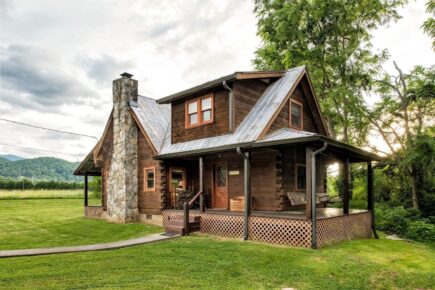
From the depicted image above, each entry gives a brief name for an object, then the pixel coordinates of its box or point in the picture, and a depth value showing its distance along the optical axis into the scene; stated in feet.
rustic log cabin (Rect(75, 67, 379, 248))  36.74
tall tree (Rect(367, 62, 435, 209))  60.34
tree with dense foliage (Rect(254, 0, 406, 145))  72.49
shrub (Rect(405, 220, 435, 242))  47.75
